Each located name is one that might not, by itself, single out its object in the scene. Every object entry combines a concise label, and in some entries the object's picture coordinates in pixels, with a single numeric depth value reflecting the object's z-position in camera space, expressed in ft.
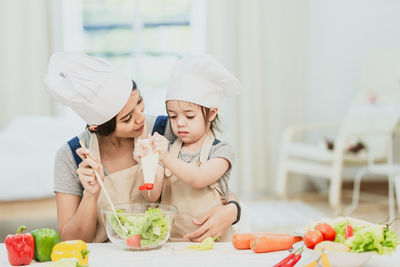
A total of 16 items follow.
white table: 9.51
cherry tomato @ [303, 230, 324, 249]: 9.37
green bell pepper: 9.66
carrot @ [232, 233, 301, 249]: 9.94
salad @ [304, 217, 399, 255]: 9.19
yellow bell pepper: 9.41
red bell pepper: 9.51
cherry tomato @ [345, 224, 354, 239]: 9.47
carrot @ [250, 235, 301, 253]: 9.80
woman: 10.07
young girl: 10.65
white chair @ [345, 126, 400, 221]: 21.77
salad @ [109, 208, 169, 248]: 9.78
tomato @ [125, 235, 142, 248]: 9.82
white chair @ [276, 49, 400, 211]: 23.96
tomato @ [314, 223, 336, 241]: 9.47
